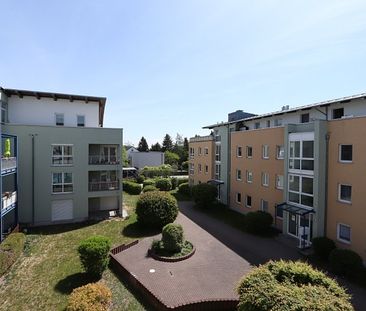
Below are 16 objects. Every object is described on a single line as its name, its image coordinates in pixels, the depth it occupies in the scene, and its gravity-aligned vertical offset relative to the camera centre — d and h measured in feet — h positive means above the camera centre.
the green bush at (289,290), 27.73 -14.59
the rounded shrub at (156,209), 80.38 -16.08
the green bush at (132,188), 145.18 -17.69
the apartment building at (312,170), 59.93 -3.86
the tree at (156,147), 350.43 +8.75
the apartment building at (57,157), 83.25 -1.18
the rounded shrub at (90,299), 40.27 -21.82
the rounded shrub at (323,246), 60.64 -19.85
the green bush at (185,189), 144.54 -18.09
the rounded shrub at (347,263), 53.72 -20.76
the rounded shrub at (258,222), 78.74 -18.99
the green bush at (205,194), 108.78 -15.57
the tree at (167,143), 351.87 +14.01
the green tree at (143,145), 359.46 +11.45
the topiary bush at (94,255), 52.90 -19.31
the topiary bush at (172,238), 63.87 -19.24
